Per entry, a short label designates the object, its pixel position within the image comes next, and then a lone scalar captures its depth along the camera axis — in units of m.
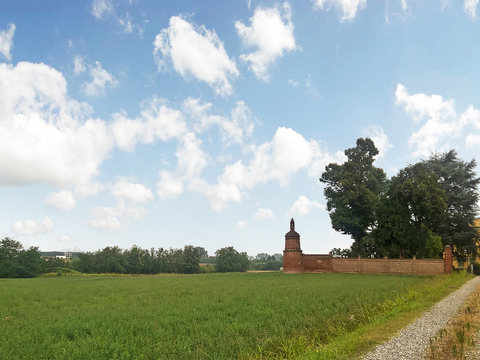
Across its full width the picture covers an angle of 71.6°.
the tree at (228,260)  97.12
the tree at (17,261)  69.50
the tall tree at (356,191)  47.06
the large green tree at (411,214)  41.84
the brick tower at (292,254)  48.28
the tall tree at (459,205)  46.56
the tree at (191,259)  93.19
